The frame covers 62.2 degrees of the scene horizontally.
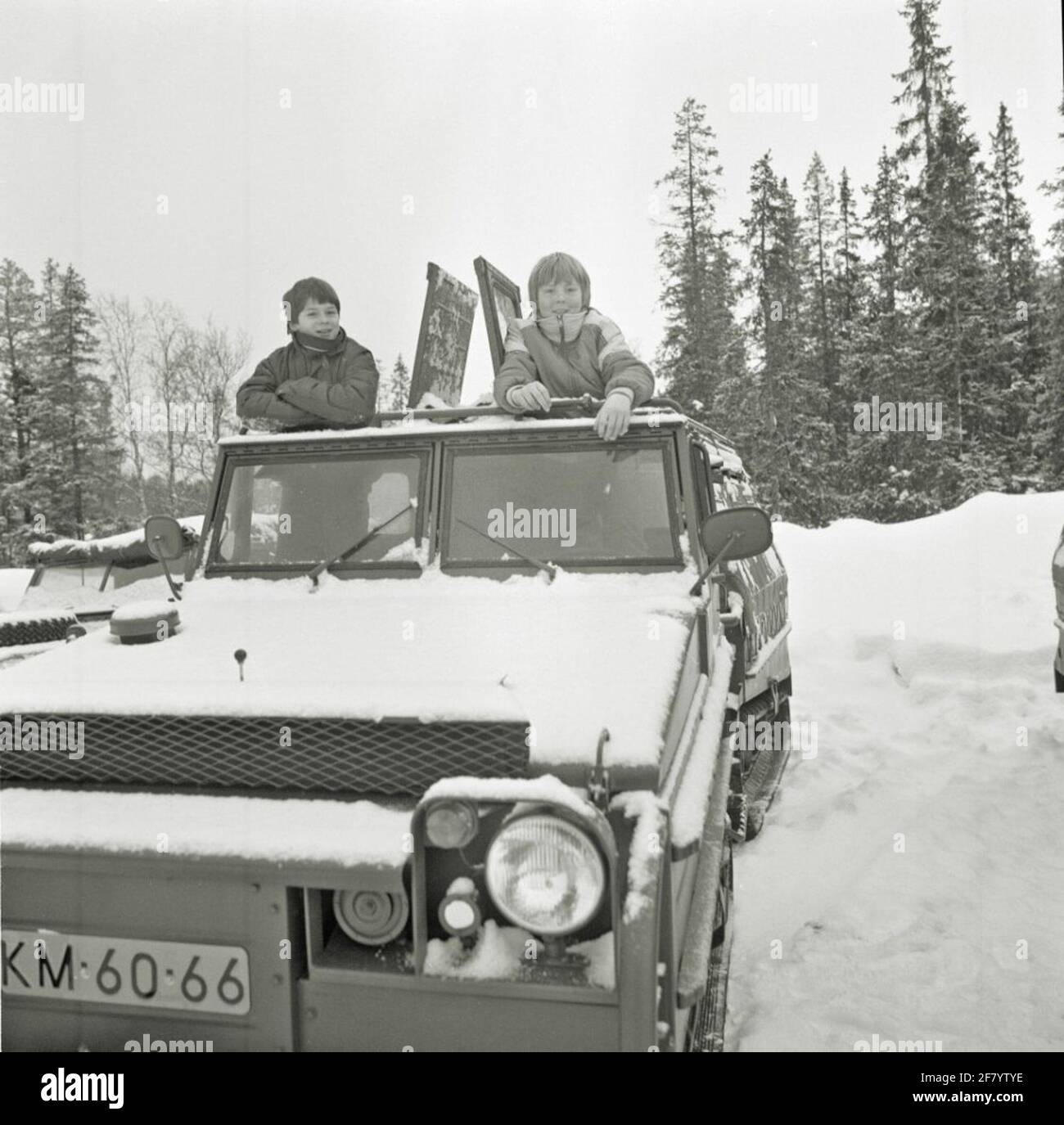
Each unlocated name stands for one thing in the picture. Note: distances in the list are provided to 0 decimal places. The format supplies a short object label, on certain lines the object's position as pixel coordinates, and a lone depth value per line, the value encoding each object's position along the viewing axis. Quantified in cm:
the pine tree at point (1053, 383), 2611
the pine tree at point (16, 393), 2970
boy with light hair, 427
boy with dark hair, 407
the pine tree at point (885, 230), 3275
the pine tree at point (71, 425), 2998
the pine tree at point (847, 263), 3650
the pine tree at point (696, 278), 2825
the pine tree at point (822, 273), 3584
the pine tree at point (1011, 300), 2697
